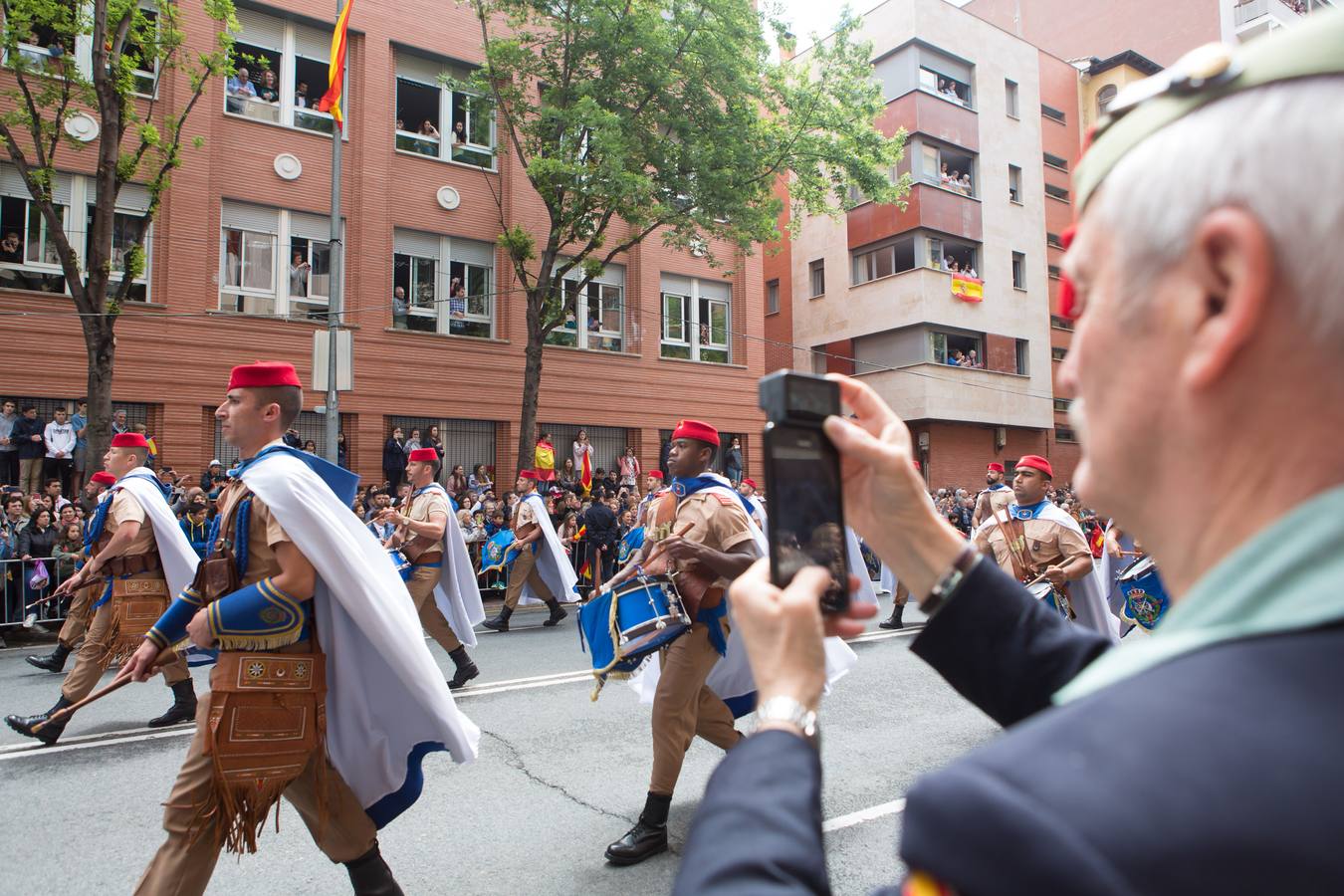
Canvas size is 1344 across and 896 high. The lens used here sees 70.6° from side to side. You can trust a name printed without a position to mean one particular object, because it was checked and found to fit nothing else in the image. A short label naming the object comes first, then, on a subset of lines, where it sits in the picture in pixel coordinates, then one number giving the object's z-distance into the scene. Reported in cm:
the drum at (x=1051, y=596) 700
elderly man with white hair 71
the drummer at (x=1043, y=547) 696
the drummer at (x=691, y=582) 475
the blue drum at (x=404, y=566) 941
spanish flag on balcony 3139
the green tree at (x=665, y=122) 1881
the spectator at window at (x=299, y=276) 2019
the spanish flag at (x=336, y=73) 1599
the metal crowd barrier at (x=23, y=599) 1147
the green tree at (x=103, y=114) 1310
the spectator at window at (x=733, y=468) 2468
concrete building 3102
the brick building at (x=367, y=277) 1817
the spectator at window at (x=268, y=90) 2020
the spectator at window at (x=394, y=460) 1952
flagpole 1550
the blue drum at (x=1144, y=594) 570
